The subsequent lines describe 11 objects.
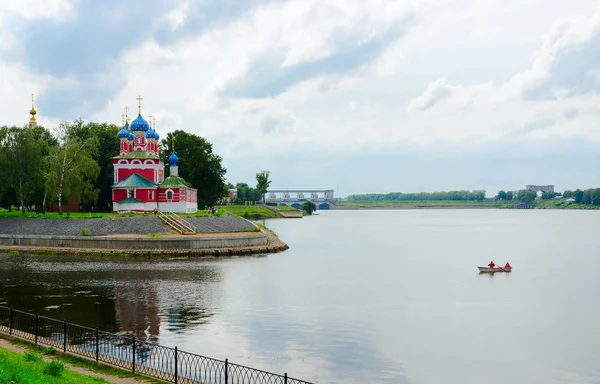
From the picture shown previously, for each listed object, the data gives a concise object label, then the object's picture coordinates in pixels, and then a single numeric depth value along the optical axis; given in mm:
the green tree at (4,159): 75938
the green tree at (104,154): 93688
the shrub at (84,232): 68638
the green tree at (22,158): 76625
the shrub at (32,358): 19509
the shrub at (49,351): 21953
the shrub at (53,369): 17766
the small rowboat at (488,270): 58625
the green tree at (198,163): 101188
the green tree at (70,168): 78188
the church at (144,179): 84062
